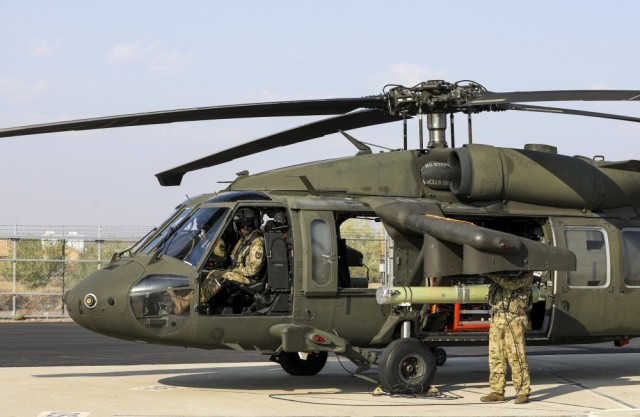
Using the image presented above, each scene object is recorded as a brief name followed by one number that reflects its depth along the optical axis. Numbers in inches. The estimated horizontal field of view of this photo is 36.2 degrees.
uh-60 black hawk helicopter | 424.2
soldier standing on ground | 413.4
